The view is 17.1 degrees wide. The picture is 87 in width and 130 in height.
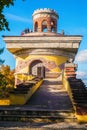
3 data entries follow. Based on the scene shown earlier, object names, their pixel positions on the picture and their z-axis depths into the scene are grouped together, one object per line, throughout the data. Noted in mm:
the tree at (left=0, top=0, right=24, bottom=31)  8984
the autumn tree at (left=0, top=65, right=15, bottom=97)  19488
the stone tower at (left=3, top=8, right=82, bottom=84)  30125
